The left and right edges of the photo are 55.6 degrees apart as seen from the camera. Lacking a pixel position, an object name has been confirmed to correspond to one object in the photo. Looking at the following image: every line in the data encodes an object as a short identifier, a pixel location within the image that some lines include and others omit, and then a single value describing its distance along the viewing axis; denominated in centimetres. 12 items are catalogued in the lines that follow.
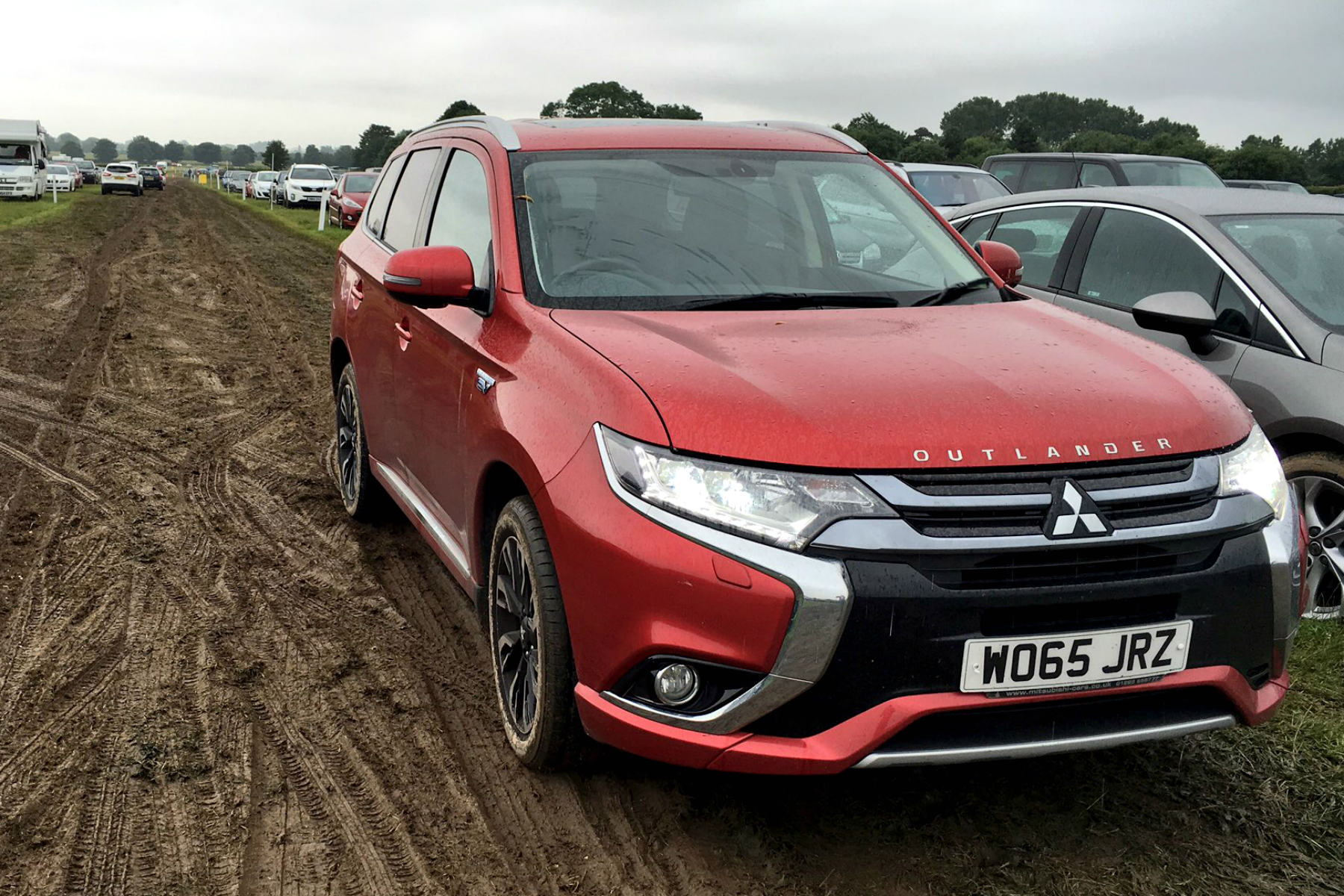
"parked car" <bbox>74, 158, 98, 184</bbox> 8856
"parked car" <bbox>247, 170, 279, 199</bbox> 5366
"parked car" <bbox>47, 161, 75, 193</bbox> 6100
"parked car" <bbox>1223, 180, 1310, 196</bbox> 2072
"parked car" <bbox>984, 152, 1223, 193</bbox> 1536
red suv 280
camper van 4400
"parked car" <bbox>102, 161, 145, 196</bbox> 5688
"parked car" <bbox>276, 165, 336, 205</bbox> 4450
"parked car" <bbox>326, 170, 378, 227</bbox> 2841
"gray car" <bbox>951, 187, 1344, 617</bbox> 493
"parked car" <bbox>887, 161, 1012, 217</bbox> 1694
